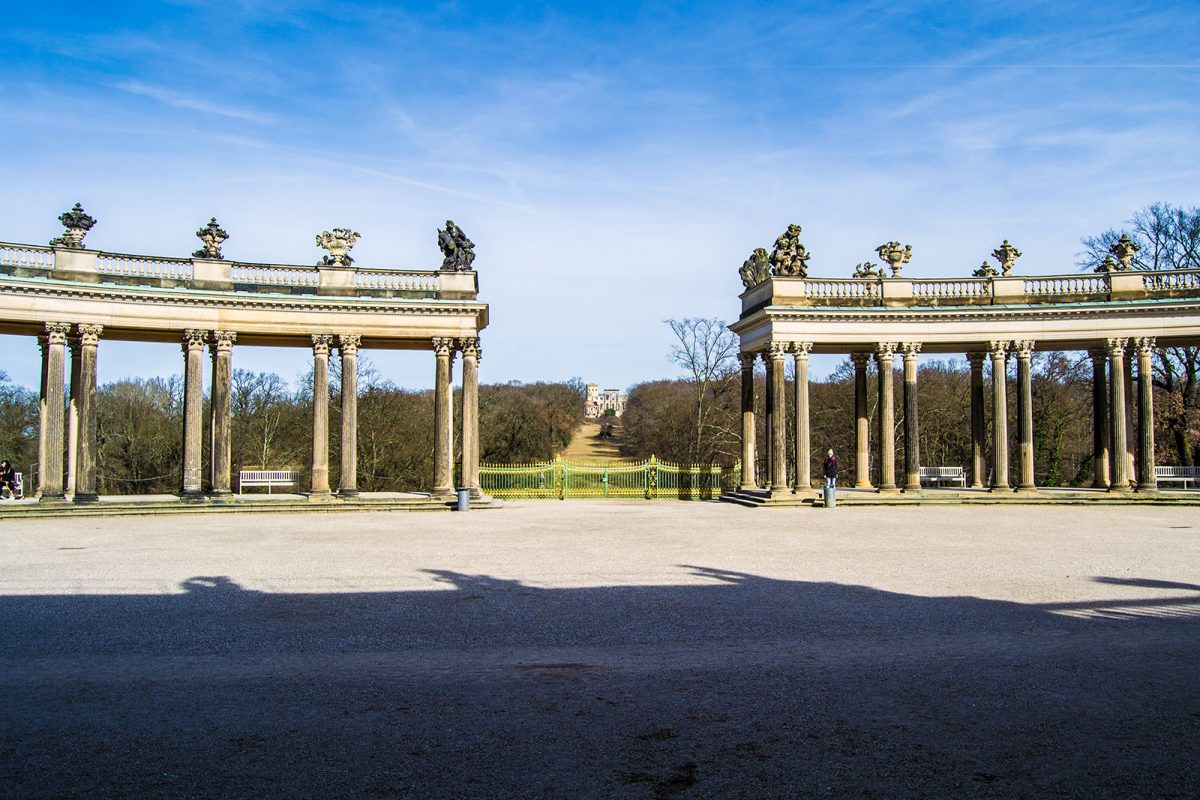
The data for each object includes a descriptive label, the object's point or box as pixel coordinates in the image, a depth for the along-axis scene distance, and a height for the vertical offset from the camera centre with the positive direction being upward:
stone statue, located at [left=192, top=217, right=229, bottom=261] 36.28 +8.38
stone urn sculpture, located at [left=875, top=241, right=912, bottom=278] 40.91 +8.57
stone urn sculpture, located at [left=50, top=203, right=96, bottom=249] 34.47 +8.48
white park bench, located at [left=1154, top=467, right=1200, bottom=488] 43.31 -1.91
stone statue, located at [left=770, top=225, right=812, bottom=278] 40.09 +8.28
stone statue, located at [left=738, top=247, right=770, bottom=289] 43.22 +8.49
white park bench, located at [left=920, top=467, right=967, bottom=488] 45.03 -1.99
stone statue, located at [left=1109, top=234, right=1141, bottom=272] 40.09 +8.67
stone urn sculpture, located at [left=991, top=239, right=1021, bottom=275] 40.47 +8.46
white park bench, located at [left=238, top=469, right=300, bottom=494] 39.91 -1.87
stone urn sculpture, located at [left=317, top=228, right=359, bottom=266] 38.09 +8.63
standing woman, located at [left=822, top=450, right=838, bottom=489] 39.62 -1.39
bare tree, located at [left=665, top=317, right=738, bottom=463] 68.12 +5.35
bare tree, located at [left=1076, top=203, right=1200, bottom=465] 48.31 +4.13
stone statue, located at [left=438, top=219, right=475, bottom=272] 38.97 +8.57
